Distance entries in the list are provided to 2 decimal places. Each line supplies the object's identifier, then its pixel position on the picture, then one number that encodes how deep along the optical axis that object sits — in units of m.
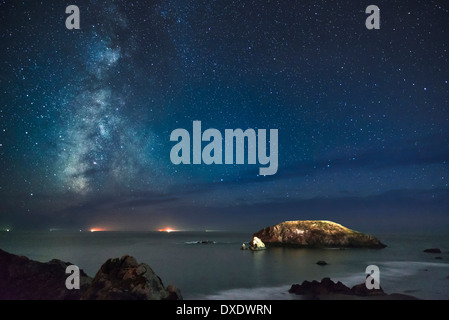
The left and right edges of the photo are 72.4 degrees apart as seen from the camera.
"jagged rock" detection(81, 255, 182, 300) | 16.14
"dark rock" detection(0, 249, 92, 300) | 19.83
